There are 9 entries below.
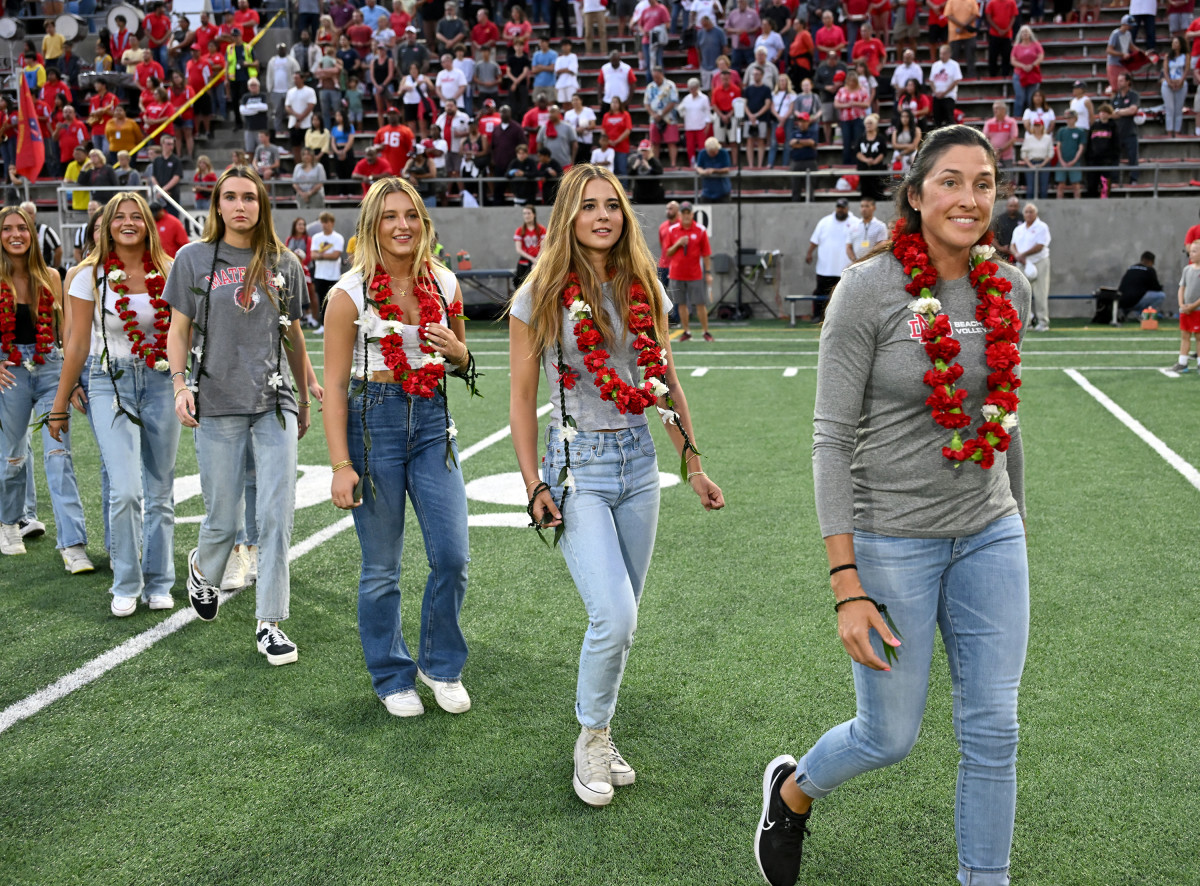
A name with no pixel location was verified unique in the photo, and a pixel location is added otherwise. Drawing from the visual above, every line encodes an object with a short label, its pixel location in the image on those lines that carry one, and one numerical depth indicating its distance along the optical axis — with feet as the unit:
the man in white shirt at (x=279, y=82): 83.30
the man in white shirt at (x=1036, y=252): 62.13
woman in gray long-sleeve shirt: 9.73
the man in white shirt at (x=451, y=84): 79.15
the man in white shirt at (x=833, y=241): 61.93
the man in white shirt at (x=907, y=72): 72.49
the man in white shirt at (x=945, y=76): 71.05
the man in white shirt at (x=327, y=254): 67.10
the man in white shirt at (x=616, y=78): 77.77
